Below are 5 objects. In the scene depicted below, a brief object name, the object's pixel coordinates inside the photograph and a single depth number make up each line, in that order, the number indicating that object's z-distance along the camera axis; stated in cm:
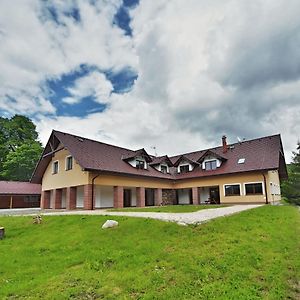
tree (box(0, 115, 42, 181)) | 4441
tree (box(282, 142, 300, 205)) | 2966
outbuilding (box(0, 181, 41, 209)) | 3256
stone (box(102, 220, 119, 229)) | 1056
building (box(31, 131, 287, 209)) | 2336
